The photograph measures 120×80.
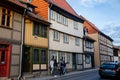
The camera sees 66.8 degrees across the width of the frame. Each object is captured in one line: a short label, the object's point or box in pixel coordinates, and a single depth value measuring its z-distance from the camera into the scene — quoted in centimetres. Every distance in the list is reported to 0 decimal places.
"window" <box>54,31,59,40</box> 1149
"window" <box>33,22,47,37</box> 962
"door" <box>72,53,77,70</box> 1401
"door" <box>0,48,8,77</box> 729
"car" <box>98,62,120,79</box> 820
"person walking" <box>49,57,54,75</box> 1004
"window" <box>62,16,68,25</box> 1268
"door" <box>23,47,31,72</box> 885
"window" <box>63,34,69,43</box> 1272
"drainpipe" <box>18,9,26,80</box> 814
